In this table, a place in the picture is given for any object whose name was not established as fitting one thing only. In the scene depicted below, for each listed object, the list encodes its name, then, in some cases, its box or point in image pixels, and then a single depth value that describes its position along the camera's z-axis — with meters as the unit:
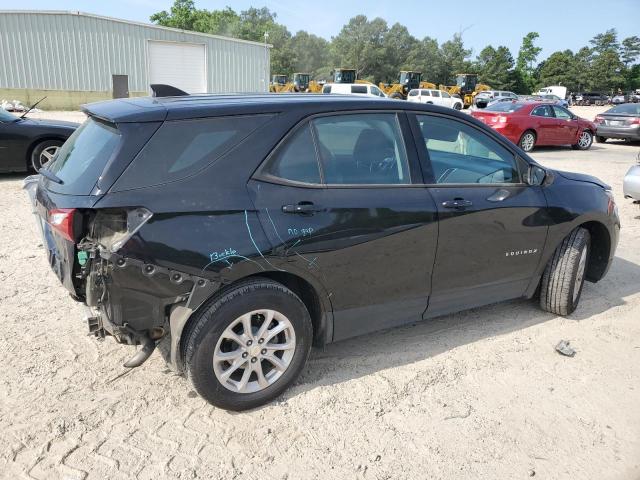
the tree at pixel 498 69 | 83.06
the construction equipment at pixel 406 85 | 43.19
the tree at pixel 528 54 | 89.81
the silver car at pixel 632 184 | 7.88
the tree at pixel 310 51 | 105.38
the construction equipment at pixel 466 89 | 47.33
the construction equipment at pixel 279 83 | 45.01
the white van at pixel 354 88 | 33.31
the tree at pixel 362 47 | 95.94
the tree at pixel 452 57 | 89.06
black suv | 2.69
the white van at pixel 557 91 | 62.44
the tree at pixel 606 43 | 91.19
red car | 15.26
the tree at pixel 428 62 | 89.44
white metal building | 29.03
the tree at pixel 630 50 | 93.38
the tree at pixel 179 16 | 80.38
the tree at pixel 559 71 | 84.00
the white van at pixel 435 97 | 37.88
